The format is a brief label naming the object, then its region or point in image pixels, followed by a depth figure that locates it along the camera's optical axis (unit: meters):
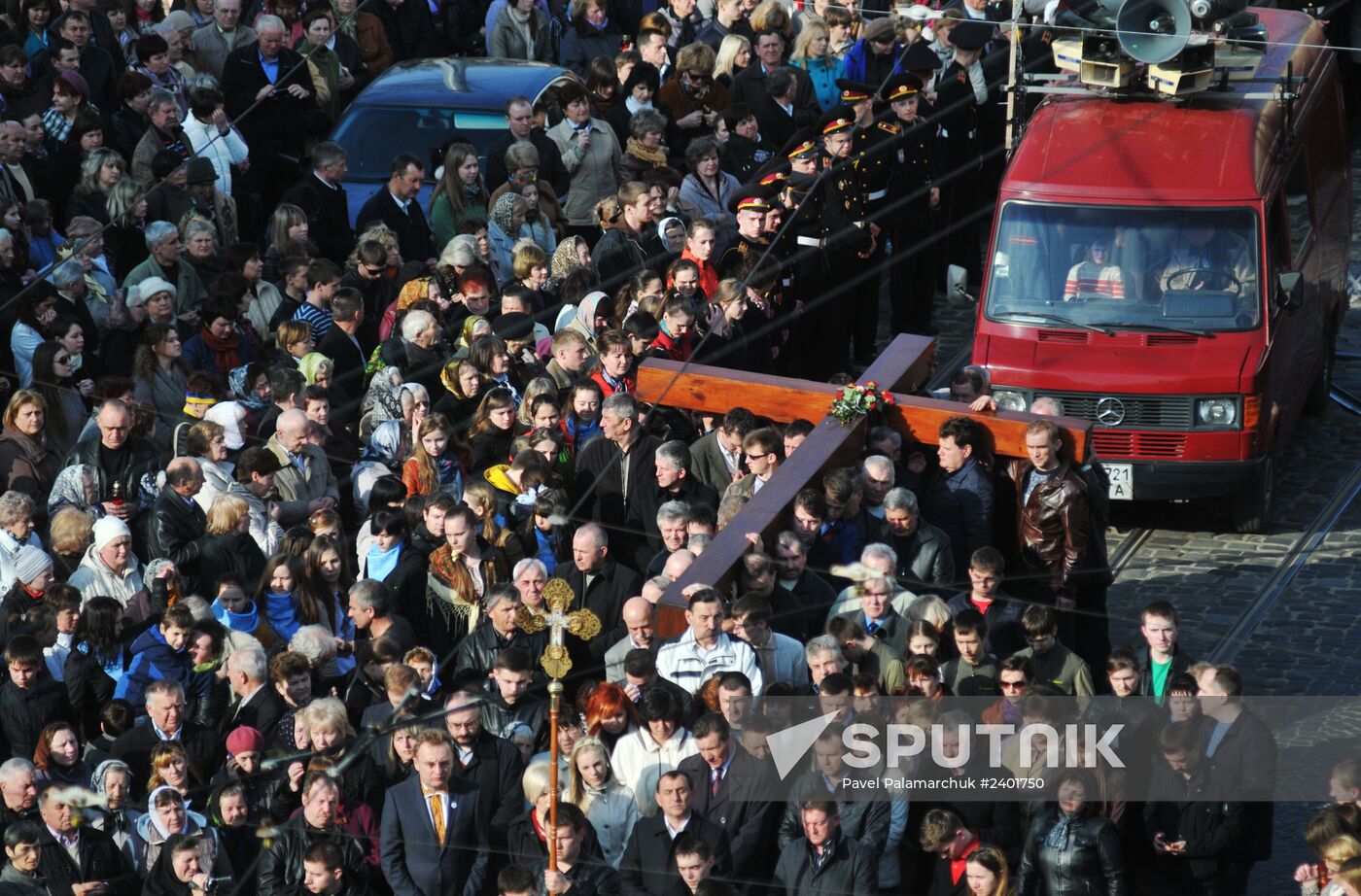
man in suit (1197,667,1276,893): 11.61
